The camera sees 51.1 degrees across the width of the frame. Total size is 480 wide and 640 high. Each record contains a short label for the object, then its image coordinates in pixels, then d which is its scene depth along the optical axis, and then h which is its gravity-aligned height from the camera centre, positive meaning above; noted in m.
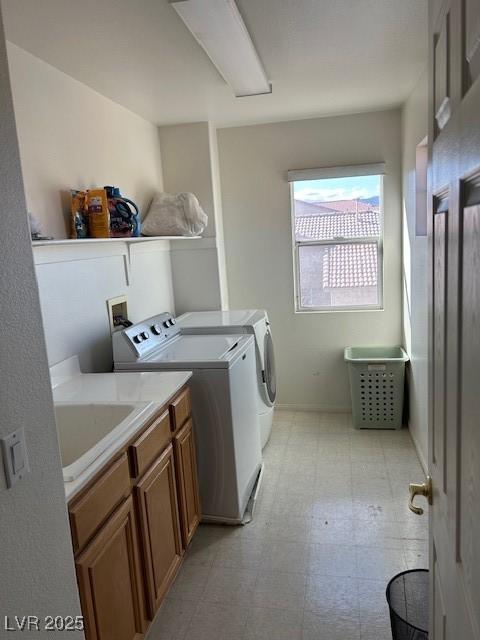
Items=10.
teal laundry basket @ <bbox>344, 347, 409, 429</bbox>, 3.72 -1.14
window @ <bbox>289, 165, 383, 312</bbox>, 3.90 +0.01
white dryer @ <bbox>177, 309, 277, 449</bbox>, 3.20 -0.53
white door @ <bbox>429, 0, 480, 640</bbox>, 0.68 -0.12
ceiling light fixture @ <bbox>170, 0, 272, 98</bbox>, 1.79 +0.85
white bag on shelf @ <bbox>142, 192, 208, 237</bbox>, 3.30 +0.22
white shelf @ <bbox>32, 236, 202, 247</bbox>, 1.94 +0.07
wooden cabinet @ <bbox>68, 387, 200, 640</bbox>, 1.49 -0.97
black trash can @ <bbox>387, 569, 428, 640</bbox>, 1.82 -1.35
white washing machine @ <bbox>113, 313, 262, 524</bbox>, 2.52 -0.79
